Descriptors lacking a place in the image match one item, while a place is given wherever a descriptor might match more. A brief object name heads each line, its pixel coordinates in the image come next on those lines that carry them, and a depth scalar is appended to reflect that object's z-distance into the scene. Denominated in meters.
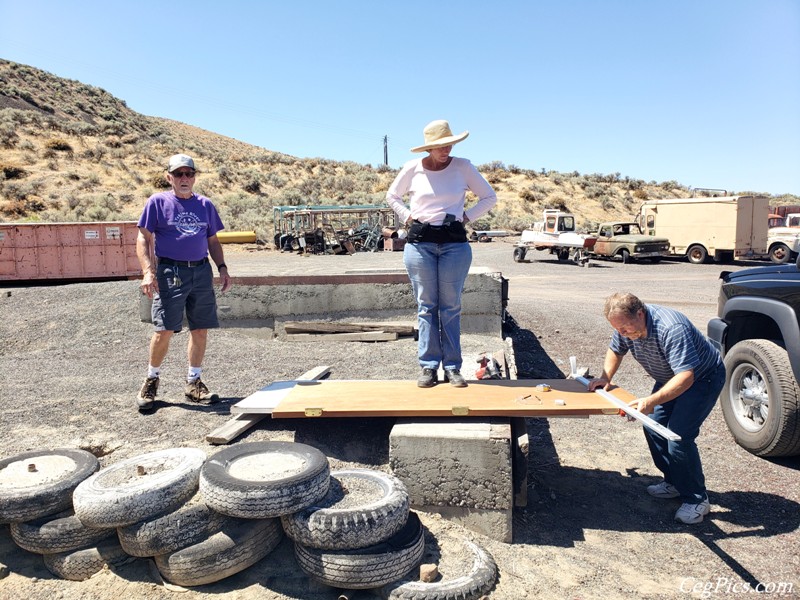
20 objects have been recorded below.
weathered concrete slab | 8.40
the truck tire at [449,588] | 2.98
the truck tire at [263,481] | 3.09
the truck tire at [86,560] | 3.24
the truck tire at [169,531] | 3.09
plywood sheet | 3.84
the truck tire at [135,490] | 3.11
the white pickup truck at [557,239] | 22.91
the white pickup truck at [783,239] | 22.17
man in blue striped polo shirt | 3.62
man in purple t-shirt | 4.93
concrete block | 3.66
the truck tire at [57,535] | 3.27
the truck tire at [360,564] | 3.00
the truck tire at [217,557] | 3.05
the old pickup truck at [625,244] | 23.22
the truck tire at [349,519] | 3.04
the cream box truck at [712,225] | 21.88
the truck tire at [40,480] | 3.30
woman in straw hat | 4.35
